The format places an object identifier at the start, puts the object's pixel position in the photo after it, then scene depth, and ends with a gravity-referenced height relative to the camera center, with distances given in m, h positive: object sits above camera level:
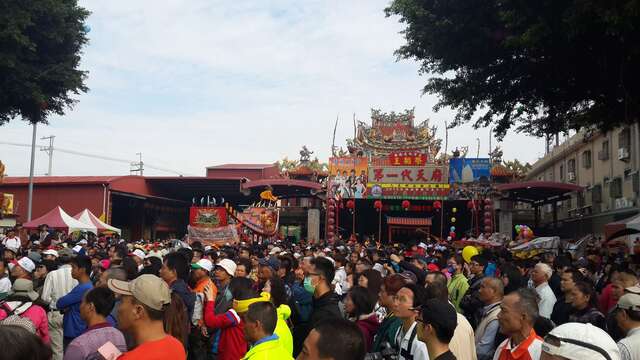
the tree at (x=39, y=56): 16.03 +4.77
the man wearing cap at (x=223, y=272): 6.62 -0.79
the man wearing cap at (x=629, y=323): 3.66 -0.78
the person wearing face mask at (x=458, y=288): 7.37 -1.04
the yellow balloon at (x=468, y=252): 10.20 -0.73
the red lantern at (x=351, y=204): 29.16 +0.36
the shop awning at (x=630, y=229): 12.38 -0.29
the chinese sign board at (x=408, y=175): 28.92 +1.97
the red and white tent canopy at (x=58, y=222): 18.47 -0.60
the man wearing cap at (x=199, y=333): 5.44 -1.25
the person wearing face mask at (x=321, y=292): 5.28 -0.82
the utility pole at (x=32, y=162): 24.88 +1.95
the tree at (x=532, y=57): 10.45 +3.50
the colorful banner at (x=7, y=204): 26.12 -0.01
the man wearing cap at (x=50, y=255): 8.84 -0.84
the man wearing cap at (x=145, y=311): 3.12 -0.61
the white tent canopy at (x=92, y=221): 20.69 -0.59
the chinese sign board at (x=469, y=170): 28.05 +2.22
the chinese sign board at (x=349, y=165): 29.94 +2.50
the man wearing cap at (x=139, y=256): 9.34 -0.93
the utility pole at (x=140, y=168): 60.56 +4.24
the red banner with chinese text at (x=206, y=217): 17.69 -0.29
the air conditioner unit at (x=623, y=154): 22.52 +2.59
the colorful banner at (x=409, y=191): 28.64 +1.09
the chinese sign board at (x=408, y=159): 29.05 +2.80
